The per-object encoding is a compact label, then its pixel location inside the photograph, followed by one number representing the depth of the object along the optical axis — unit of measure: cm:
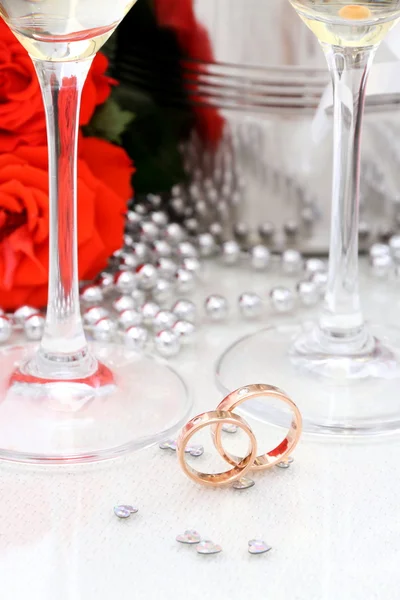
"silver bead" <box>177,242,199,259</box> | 72
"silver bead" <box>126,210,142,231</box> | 74
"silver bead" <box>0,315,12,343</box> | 65
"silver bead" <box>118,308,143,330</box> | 66
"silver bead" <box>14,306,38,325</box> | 66
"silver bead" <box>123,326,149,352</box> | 64
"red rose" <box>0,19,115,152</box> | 64
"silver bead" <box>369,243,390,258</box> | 72
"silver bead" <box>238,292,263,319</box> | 68
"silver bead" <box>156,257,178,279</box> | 70
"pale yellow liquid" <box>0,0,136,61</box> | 54
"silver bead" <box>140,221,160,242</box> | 73
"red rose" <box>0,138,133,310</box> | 64
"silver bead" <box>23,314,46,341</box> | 65
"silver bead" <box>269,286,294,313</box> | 68
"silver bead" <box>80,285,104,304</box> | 67
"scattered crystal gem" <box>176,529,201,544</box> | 52
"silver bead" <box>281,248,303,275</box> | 72
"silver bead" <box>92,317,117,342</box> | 65
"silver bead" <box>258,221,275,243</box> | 73
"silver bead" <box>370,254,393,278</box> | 72
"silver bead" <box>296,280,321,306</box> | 69
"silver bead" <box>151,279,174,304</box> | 69
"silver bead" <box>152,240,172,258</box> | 72
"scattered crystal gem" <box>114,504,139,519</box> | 53
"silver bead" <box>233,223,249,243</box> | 73
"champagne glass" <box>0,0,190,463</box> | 55
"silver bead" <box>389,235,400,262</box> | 73
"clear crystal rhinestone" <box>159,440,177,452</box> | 57
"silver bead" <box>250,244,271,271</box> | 72
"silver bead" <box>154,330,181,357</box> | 64
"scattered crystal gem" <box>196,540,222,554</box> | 52
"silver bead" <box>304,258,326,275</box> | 71
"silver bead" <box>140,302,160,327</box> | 66
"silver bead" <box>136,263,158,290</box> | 69
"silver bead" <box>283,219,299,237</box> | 73
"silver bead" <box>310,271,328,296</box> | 70
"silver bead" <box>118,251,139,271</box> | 70
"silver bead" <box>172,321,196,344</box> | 65
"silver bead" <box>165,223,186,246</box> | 74
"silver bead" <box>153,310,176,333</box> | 65
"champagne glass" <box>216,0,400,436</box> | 58
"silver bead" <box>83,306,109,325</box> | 65
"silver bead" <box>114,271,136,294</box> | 68
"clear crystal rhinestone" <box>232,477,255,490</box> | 55
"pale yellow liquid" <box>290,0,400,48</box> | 57
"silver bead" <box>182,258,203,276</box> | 70
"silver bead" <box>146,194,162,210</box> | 77
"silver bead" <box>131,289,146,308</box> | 69
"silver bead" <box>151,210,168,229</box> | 74
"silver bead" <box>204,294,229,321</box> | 67
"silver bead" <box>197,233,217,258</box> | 73
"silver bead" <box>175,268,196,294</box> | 70
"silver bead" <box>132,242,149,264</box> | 71
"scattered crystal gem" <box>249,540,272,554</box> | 52
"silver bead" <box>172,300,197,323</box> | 67
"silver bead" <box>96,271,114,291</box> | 69
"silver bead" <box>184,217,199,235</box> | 75
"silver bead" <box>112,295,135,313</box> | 67
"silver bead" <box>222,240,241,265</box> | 73
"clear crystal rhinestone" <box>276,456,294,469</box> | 56
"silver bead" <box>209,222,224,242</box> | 74
